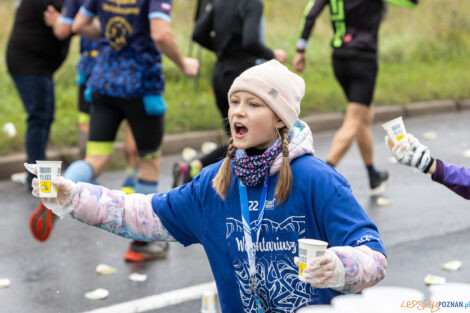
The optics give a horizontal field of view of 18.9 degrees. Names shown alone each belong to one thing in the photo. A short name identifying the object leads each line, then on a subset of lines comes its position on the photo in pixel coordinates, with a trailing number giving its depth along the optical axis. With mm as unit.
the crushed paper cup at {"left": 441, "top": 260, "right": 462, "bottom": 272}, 9294
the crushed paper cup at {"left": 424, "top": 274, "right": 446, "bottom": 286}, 8769
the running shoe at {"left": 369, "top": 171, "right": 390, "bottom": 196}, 12558
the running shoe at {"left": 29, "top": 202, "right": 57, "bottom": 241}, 8762
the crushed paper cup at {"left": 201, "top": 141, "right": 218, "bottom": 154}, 14754
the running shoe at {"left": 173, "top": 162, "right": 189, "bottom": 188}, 11072
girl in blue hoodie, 4998
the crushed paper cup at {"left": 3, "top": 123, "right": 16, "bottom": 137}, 13742
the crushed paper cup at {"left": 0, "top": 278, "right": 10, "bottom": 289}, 8724
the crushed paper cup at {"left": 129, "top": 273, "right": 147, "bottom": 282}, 8978
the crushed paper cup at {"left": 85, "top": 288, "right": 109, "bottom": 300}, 8452
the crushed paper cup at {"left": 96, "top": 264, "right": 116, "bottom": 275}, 9142
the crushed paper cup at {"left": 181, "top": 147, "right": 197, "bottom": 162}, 13957
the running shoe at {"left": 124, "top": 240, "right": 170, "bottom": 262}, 9566
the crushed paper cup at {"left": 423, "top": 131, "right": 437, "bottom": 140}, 16707
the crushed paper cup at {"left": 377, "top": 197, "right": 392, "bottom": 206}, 12021
